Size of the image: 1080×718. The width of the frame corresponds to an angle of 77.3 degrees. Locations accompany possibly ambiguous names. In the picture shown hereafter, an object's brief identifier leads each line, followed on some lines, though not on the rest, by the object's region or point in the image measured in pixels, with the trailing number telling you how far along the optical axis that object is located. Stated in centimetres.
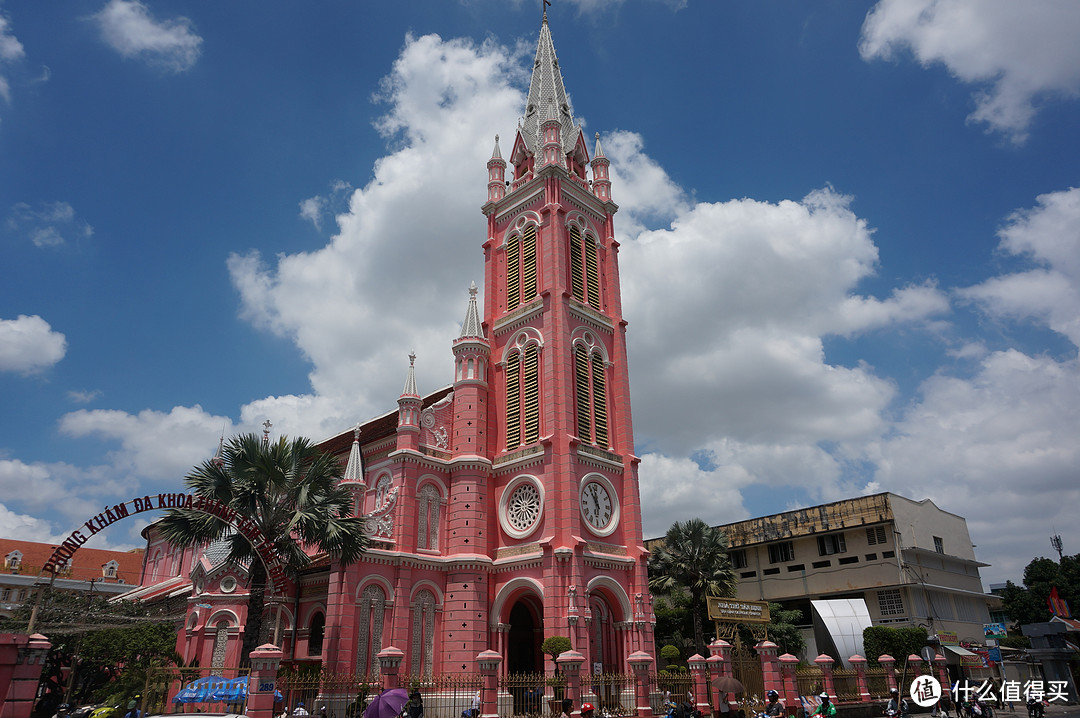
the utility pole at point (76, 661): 2260
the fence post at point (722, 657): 2394
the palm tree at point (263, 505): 2305
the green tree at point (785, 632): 3650
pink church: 2838
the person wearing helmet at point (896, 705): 1934
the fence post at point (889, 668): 2842
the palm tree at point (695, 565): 3562
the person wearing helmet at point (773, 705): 1658
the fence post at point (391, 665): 1986
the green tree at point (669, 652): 3293
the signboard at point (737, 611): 2792
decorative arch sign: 1723
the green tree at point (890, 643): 3678
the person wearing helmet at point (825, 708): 1547
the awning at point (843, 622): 3700
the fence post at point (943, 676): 2839
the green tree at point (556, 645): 2619
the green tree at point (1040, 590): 6344
